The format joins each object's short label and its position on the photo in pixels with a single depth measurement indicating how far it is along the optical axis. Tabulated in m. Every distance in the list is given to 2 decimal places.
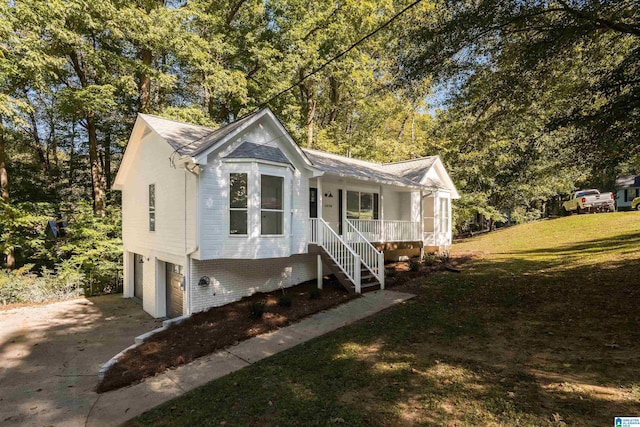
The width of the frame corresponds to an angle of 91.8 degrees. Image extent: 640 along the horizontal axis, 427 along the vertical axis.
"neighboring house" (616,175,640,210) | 32.69
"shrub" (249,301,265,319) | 8.72
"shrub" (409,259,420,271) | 12.94
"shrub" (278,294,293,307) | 9.42
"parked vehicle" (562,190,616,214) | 25.69
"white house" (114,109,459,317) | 9.23
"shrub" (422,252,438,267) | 14.07
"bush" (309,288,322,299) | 10.09
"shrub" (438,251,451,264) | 14.55
